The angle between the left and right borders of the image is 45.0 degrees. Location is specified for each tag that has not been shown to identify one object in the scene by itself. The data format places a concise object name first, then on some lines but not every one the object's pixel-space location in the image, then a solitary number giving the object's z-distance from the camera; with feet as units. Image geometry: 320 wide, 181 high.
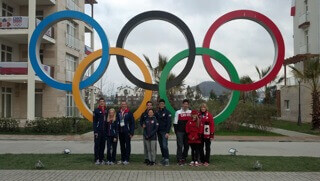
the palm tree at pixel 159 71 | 81.46
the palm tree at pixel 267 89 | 119.75
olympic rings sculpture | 38.09
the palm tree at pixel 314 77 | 73.41
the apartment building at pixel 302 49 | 99.14
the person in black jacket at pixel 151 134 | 33.42
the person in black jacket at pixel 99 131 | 33.86
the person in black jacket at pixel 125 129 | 33.88
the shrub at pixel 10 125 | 70.38
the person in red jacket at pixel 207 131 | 33.68
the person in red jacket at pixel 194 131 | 33.37
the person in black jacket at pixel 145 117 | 33.73
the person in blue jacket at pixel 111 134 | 33.63
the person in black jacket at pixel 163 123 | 33.78
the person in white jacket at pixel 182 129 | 33.99
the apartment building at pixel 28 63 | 83.76
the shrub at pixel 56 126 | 69.41
